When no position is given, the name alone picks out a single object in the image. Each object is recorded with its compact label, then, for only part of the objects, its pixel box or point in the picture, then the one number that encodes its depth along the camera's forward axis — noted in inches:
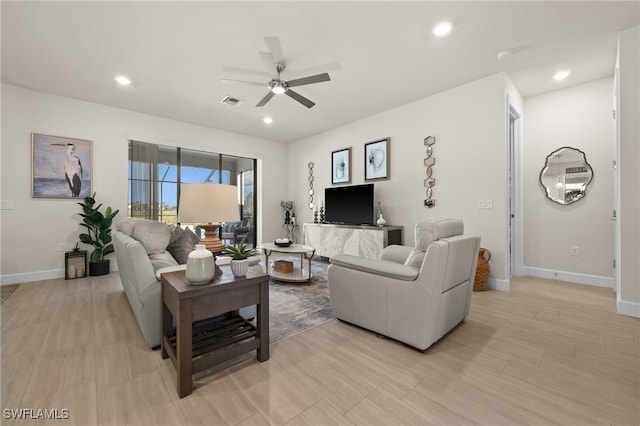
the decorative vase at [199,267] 61.4
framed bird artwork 149.7
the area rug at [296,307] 89.4
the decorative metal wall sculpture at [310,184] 239.4
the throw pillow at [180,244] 102.4
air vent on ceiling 157.5
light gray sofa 73.2
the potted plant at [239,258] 68.4
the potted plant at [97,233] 155.3
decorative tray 148.6
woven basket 129.8
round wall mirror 141.8
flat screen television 178.7
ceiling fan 101.8
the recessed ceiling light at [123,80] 132.4
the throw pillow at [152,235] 87.8
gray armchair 70.5
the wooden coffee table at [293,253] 138.2
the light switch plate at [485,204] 133.5
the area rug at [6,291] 119.4
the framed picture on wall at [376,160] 179.9
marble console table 163.0
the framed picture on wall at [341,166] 205.3
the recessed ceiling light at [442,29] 94.3
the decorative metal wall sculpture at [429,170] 155.6
